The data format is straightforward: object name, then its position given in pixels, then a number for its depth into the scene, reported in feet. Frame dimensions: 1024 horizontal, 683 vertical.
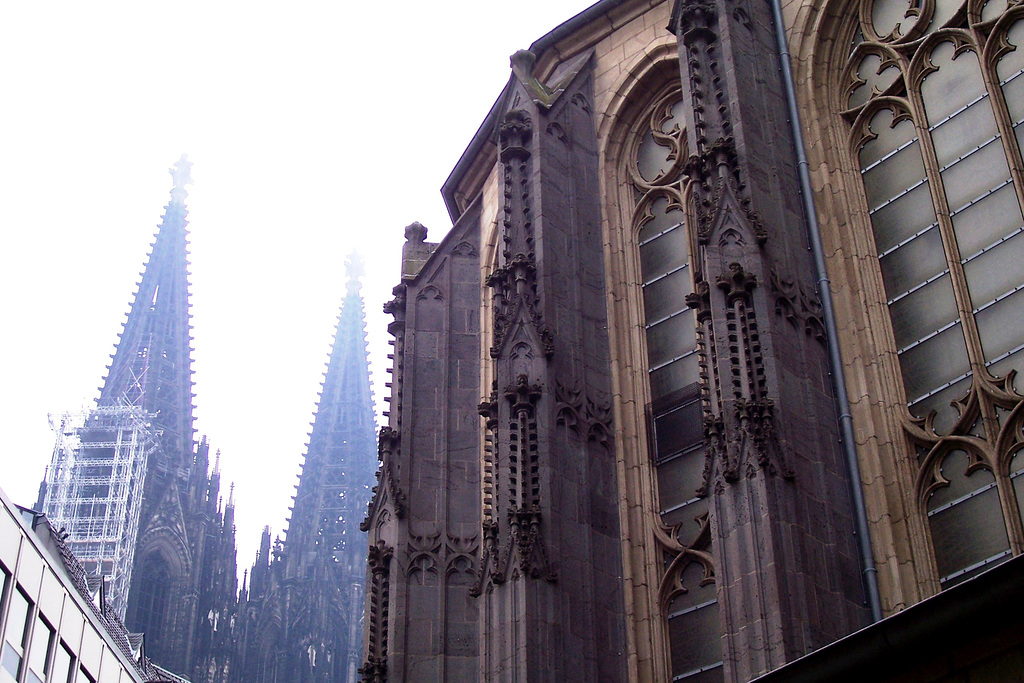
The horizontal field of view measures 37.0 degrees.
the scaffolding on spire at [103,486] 244.42
